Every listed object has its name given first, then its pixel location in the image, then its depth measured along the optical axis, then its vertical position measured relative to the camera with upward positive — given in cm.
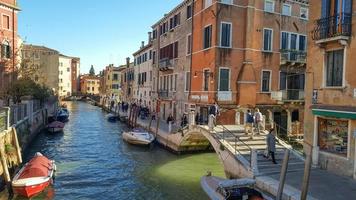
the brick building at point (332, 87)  1350 +14
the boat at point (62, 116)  4248 -352
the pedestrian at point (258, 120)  2034 -170
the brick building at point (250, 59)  2434 +209
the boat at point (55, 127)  3431 -385
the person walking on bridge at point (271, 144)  1540 -230
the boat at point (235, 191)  1174 -333
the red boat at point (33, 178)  1405 -370
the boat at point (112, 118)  4735 -404
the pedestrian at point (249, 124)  1973 -187
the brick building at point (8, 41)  3459 +427
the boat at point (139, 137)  2726 -376
